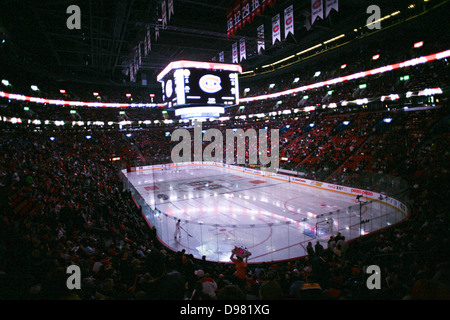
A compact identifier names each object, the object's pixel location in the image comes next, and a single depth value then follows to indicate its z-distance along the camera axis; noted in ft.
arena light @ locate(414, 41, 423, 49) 80.79
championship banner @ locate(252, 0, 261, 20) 39.40
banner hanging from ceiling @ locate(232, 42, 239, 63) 67.21
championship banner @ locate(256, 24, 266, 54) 53.50
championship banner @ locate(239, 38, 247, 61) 65.91
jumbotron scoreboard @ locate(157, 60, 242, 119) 61.26
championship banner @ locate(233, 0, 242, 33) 45.59
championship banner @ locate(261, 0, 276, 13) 36.10
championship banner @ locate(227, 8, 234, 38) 48.88
